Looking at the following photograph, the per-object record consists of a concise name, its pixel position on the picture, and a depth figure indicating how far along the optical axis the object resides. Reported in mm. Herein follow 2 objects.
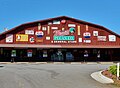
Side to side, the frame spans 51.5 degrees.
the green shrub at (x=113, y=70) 7606
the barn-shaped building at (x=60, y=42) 19104
